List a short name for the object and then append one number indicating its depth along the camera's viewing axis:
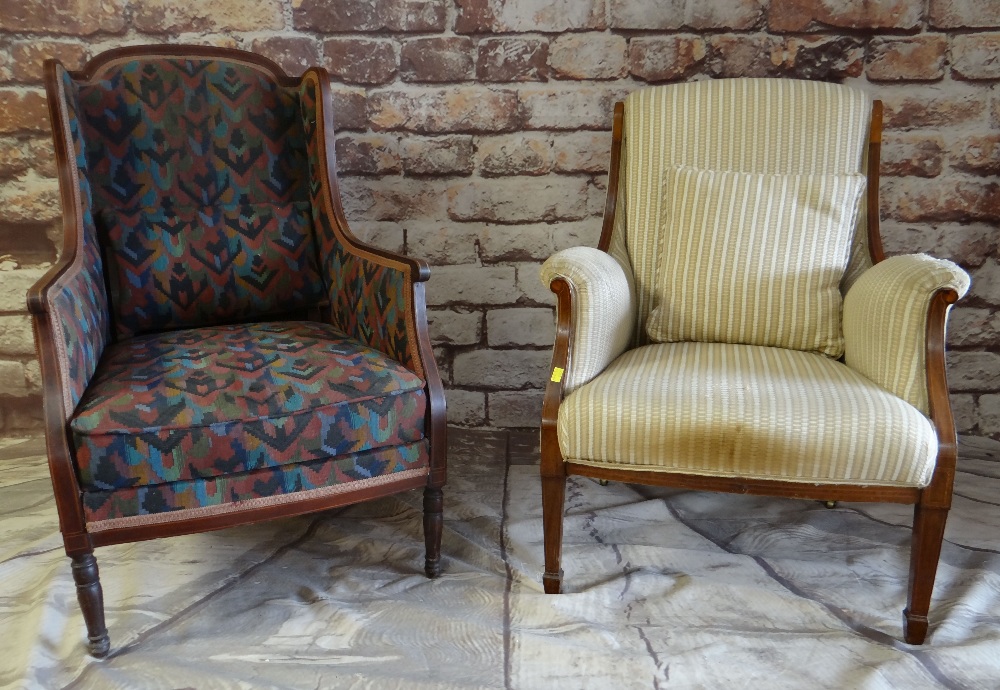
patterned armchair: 1.19
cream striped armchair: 1.21
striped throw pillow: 1.55
